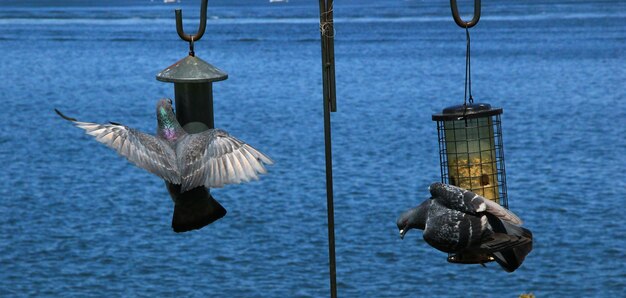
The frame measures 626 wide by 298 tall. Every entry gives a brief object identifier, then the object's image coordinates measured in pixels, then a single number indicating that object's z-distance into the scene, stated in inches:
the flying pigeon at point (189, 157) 432.5
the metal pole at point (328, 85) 421.1
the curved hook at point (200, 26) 444.5
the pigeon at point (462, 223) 418.9
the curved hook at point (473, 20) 414.3
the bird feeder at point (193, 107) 451.2
